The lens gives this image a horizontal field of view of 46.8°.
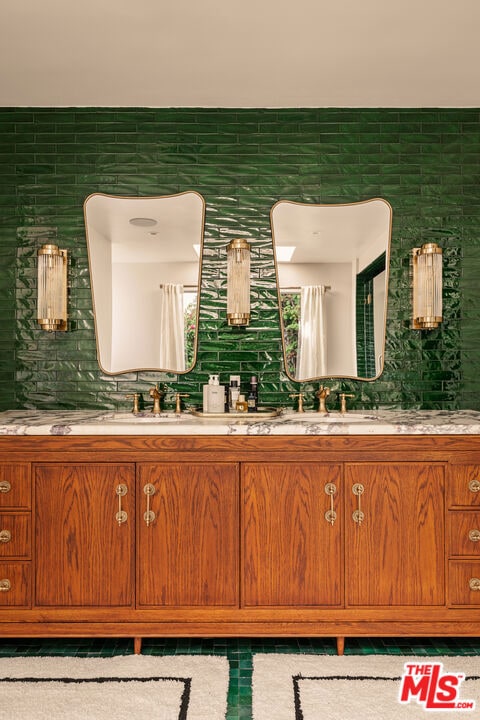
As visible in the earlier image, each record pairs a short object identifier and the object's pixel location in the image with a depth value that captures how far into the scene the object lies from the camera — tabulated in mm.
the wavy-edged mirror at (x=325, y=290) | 2977
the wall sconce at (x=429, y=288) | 2898
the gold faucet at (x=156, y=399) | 2884
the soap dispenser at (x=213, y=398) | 2803
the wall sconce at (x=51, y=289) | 2908
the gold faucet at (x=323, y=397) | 2883
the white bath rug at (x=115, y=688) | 1969
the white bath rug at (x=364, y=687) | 1967
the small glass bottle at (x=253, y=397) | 2807
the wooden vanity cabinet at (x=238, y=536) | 2340
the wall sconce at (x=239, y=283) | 2906
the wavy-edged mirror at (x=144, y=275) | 2982
